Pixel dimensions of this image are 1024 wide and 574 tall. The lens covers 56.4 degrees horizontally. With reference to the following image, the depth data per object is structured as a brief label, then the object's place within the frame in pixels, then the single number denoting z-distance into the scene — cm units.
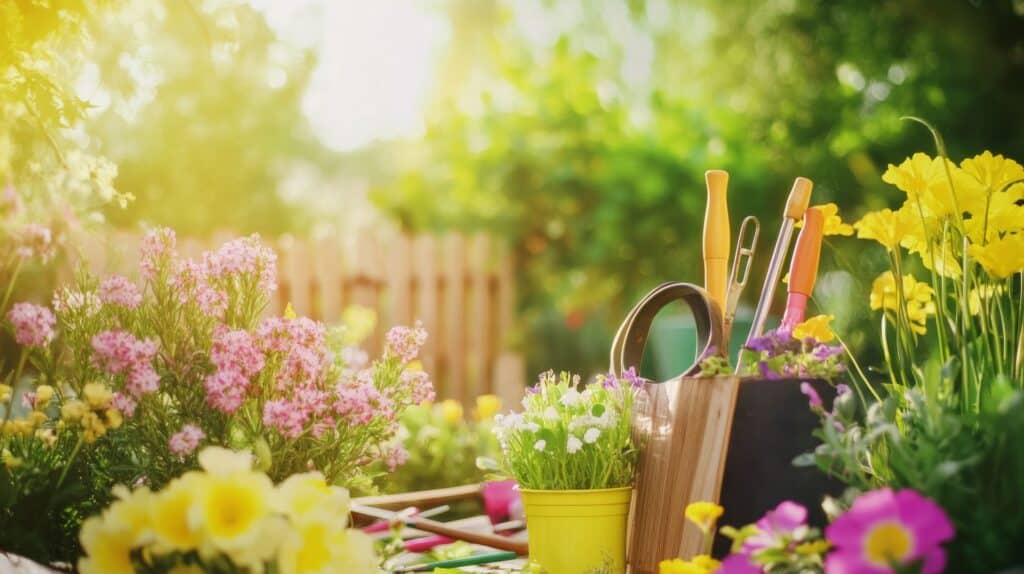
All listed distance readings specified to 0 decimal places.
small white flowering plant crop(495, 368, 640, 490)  130
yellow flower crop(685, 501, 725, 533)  101
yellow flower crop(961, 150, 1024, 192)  118
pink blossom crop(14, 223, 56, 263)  119
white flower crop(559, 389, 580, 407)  134
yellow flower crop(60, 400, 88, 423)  110
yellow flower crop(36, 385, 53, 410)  126
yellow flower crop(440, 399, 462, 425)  297
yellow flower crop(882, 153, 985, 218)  121
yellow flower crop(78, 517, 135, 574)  96
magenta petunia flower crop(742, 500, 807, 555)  95
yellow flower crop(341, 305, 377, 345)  230
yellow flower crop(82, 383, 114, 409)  110
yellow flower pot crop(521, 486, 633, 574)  131
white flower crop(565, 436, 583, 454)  127
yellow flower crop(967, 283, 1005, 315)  124
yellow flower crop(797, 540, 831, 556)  94
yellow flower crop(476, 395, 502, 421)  288
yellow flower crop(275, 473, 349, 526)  97
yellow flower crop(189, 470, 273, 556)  90
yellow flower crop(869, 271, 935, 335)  135
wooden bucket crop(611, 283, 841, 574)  116
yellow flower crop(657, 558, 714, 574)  100
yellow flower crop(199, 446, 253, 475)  95
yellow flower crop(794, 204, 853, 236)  133
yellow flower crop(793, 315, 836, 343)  124
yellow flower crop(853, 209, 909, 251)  120
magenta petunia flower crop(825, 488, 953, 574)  81
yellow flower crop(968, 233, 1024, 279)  109
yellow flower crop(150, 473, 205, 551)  91
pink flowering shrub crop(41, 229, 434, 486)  127
